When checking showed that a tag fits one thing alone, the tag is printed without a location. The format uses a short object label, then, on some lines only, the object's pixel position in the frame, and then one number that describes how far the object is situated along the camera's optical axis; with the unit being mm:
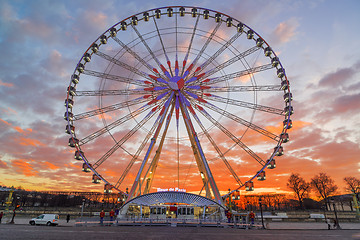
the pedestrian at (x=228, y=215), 25295
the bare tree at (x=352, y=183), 77762
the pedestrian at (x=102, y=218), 24238
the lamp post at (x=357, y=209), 38406
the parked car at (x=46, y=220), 26047
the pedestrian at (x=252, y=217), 24962
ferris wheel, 27766
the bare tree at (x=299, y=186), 78062
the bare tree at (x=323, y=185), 77000
